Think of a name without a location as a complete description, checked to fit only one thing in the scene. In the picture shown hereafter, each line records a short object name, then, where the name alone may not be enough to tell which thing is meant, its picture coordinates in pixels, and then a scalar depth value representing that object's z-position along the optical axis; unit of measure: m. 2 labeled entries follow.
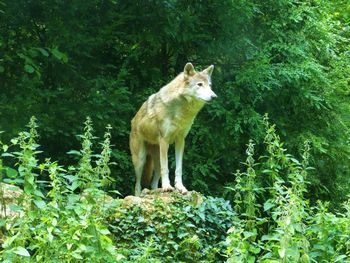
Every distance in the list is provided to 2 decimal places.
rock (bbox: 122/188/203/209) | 15.20
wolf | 17.39
